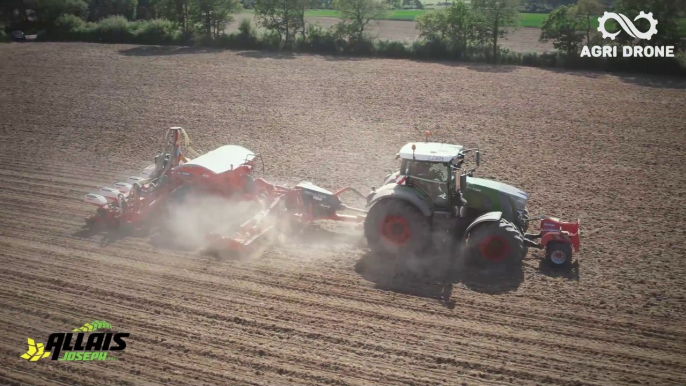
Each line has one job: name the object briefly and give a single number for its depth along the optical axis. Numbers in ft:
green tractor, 32.45
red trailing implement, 37.07
